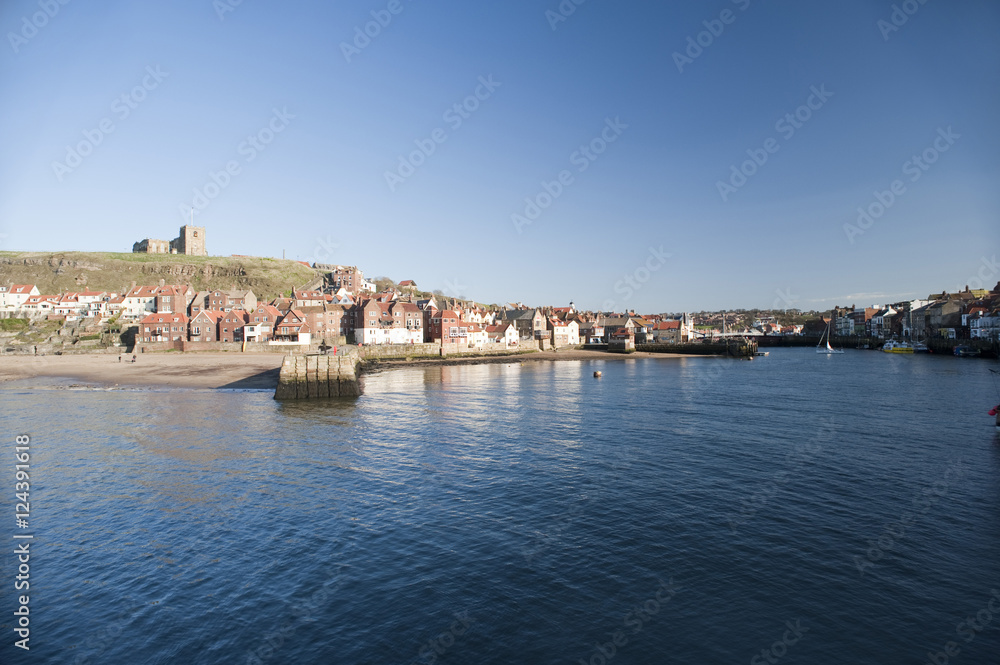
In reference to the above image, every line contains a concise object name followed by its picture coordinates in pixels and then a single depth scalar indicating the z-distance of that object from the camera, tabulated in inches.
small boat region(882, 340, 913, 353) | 4982.8
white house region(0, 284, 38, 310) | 4606.3
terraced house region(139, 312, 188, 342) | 3730.3
